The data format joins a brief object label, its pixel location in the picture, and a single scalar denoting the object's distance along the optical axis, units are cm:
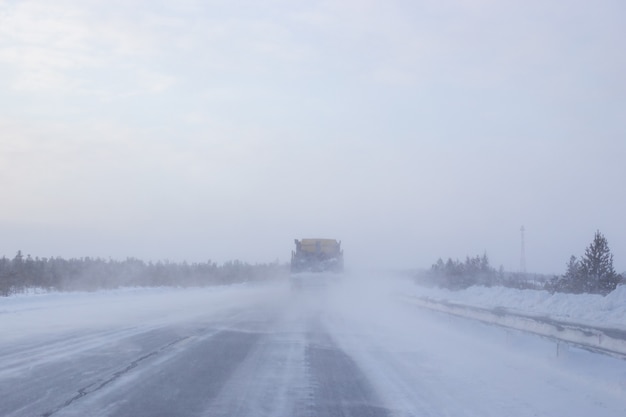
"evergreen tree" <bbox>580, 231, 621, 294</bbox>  4234
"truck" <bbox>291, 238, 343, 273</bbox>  5370
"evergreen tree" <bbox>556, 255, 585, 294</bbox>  4281
